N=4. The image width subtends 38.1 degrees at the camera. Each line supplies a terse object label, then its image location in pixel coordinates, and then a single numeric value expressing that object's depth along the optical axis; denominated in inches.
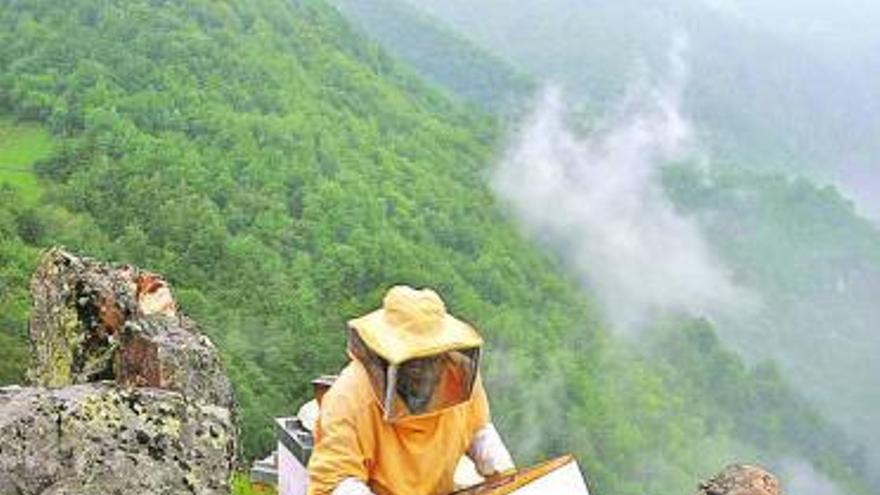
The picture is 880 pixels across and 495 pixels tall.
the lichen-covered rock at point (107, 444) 234.2
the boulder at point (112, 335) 366.9
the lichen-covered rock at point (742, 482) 308.7
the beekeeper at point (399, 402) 266.5
